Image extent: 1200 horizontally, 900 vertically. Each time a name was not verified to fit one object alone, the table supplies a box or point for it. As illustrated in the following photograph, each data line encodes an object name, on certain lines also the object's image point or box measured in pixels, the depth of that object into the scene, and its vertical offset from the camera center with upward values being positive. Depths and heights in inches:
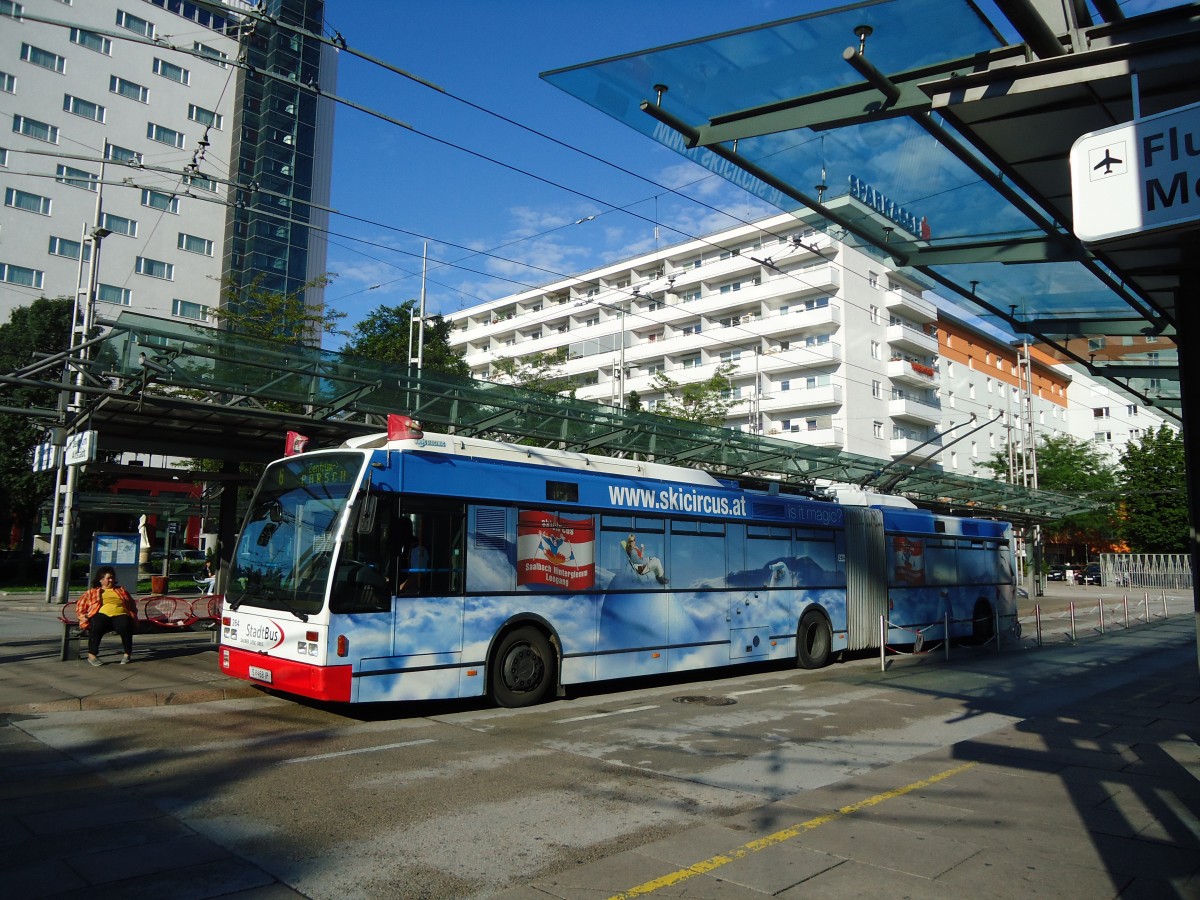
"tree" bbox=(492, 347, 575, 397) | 1731.1 +371.5
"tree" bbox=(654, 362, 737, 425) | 1640.0 +294.9
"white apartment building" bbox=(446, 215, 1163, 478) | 2105.1 +557.1
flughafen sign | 158.7 +72.8
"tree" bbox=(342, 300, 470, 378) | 1706.4 +424.5
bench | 641.6 -51.6
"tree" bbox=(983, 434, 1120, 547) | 2284.7 +225.5
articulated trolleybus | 369.1 -12.1
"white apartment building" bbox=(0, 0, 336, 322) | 1836.9 +913.0
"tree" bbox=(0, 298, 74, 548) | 1443.2 +215.8
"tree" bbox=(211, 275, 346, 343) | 1130.0 +314.8
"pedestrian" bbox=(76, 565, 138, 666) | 518.0 -41.6
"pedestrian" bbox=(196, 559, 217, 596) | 1060.5 -50.8
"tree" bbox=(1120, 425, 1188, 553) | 2317.9 +173.1
